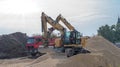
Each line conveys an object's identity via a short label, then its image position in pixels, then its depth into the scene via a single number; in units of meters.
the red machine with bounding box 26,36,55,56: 16.26
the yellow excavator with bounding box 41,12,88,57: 13.11
